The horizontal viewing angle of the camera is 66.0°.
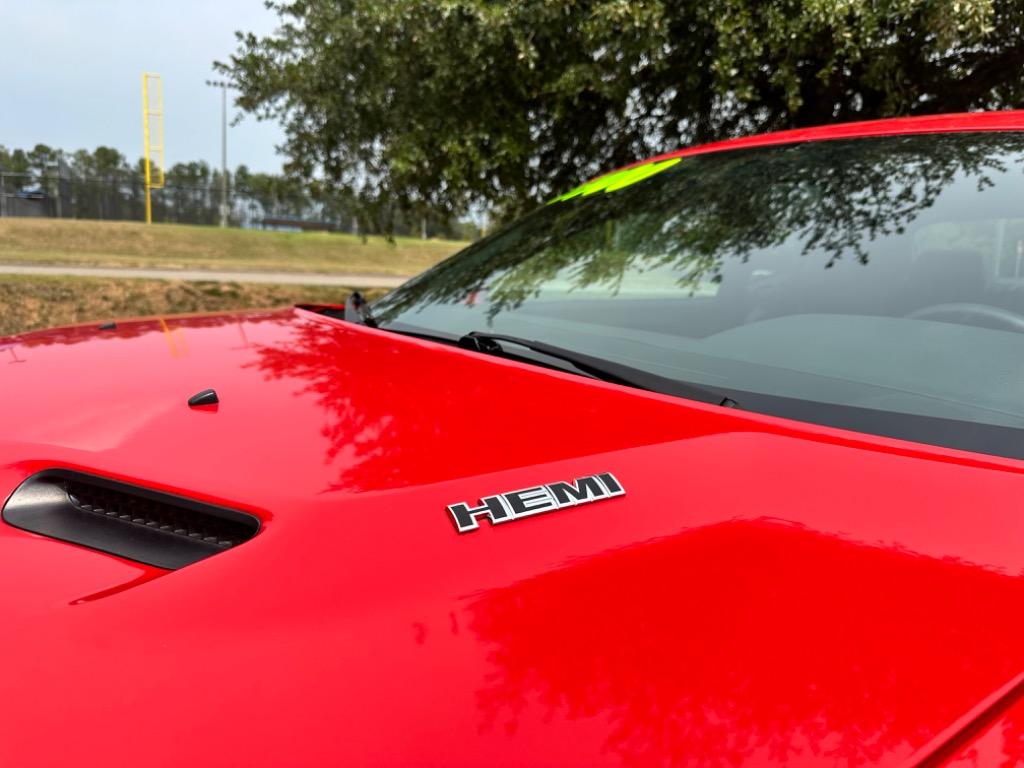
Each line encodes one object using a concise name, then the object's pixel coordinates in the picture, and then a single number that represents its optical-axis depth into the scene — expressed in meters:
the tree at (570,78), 5.89
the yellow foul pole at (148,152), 28.50
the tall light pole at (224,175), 35.41
